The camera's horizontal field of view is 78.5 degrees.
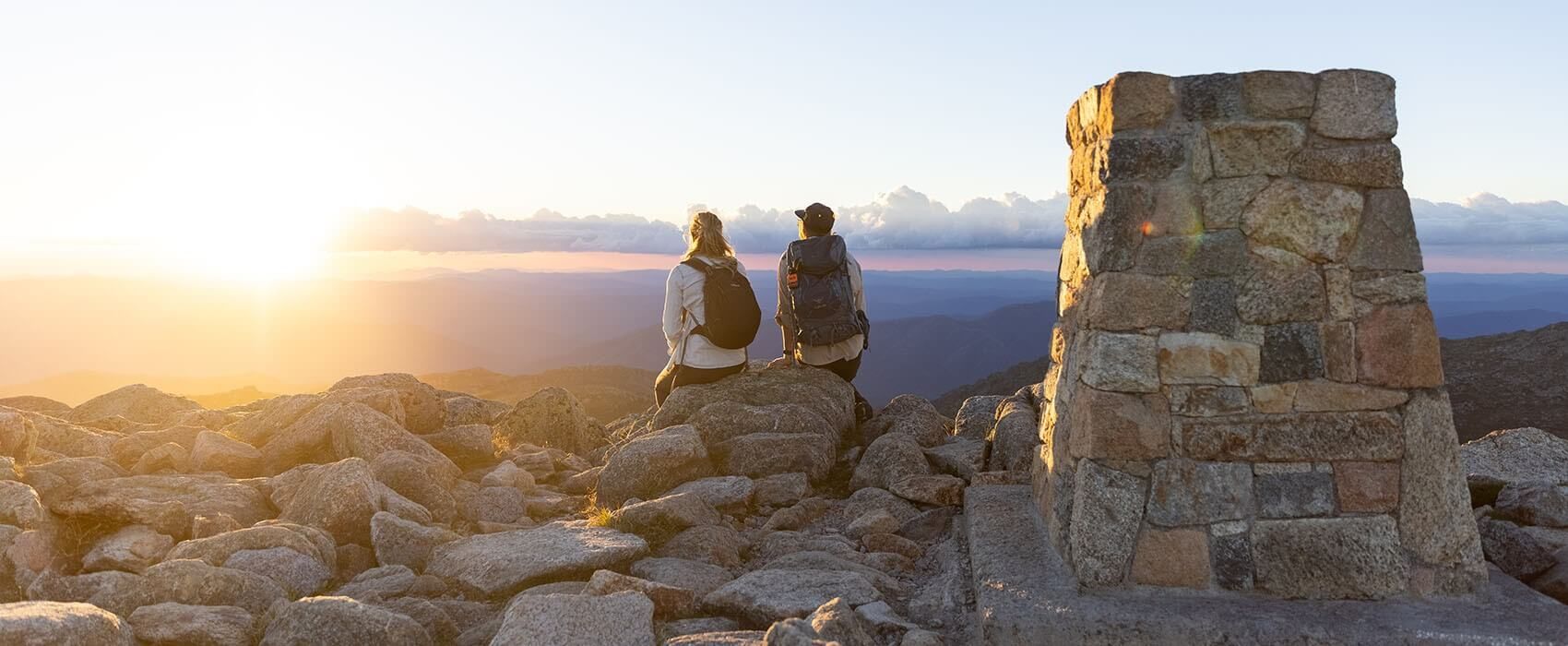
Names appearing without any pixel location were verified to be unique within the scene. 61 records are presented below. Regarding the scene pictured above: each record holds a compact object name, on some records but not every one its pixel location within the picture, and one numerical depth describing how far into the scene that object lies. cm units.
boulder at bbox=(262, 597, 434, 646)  439
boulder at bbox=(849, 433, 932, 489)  764
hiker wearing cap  885
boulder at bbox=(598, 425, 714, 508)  725
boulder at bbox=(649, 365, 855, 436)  866
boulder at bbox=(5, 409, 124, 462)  770
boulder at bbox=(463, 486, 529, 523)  694
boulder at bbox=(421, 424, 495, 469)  851
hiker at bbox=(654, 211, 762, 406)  876
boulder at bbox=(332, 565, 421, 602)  528
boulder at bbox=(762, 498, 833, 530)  674
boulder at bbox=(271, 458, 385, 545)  612
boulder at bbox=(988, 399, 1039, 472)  713
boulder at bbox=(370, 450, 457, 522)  687
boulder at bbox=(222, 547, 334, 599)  532
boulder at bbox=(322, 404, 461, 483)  766
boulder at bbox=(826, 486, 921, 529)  688
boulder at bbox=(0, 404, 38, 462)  689
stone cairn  450
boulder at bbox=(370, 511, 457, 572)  584
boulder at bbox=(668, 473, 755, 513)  696
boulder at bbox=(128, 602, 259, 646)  445
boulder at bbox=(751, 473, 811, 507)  725
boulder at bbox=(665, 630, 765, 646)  441
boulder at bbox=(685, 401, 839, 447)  812
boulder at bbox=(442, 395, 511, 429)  1016
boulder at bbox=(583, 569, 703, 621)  492
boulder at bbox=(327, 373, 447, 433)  913
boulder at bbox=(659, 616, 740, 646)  474
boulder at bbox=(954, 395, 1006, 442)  962
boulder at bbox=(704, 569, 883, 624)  488
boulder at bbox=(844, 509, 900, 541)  639
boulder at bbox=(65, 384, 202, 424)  1041
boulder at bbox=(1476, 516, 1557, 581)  508
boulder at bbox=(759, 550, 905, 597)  539
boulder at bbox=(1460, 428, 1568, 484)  693
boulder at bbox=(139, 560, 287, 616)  488
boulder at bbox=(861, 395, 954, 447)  912
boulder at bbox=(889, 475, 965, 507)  691
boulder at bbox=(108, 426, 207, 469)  766
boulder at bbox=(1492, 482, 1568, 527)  564
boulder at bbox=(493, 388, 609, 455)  965
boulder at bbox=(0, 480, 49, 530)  562
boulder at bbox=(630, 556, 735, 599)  541
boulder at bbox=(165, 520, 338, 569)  544
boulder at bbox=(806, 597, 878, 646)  414
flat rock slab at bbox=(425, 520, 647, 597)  543
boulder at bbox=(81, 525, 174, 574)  552
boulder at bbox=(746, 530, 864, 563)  607
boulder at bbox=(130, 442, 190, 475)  736
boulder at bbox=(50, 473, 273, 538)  601
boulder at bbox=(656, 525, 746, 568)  596
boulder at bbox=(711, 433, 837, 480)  765
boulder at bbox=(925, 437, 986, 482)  768
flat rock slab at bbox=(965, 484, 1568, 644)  425
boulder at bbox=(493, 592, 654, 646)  445
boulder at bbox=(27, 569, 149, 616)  487
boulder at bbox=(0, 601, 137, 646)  377
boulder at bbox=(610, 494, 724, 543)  616
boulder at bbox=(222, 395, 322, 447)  847
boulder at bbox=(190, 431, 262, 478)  755
